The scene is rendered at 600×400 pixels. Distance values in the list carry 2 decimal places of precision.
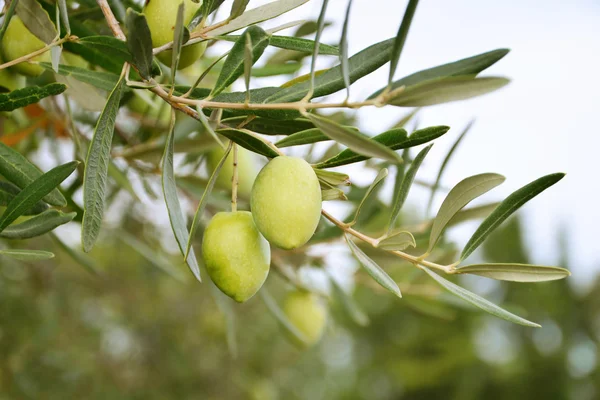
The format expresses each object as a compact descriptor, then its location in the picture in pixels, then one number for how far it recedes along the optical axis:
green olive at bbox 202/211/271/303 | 0.27
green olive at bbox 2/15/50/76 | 0.30
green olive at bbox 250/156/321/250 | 0.25
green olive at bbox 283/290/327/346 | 0.51
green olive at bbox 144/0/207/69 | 0.27
